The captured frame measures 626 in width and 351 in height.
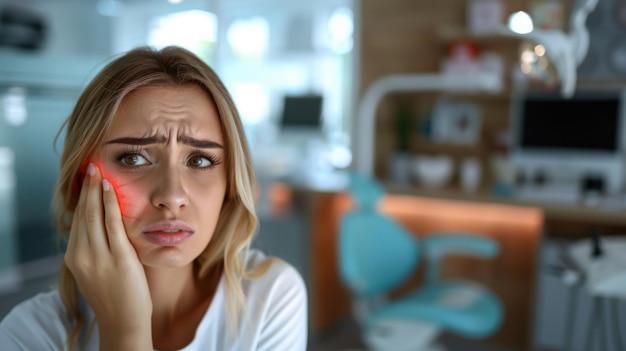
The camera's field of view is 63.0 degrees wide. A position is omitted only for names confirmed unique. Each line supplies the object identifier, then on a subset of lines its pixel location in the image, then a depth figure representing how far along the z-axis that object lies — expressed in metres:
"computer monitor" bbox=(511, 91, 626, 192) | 2.79
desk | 2.40
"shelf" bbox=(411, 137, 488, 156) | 3.26
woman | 0.75
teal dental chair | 2.06
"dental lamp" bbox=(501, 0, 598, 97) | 1.45
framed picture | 3.23
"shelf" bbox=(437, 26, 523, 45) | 3.05
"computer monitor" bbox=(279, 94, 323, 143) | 3.60
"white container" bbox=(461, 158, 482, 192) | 3.03
